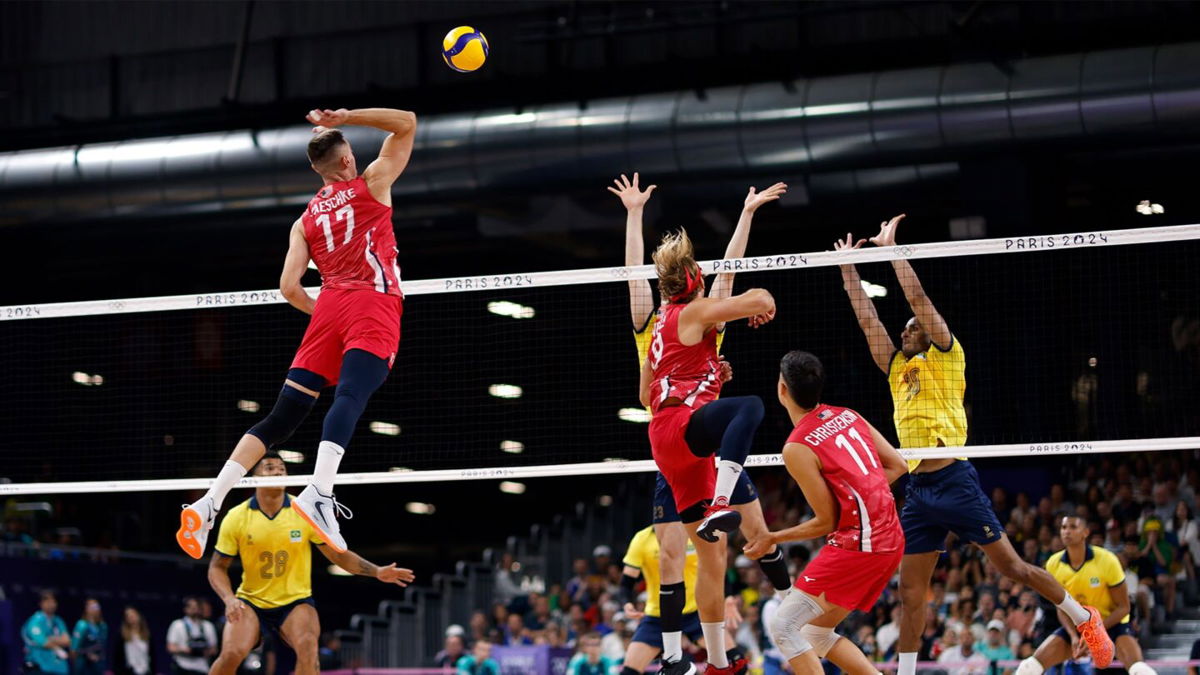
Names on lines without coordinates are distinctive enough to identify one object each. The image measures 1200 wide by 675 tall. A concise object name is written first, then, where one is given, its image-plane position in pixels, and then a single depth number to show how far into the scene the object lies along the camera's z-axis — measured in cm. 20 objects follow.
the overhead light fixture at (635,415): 2798
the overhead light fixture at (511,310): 2915
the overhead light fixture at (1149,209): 2518
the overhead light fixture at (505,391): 3007
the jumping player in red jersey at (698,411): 949
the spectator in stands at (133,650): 2566
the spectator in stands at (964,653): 1946
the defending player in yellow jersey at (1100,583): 1486
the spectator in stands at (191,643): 2381
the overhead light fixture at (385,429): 3038
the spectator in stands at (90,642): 2464
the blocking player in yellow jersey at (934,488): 1140
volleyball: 1128
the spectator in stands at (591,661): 2064
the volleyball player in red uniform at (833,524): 945
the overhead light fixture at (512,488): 4331
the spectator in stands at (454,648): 2205
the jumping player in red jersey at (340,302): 945
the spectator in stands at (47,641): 2400
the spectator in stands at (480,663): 2119
